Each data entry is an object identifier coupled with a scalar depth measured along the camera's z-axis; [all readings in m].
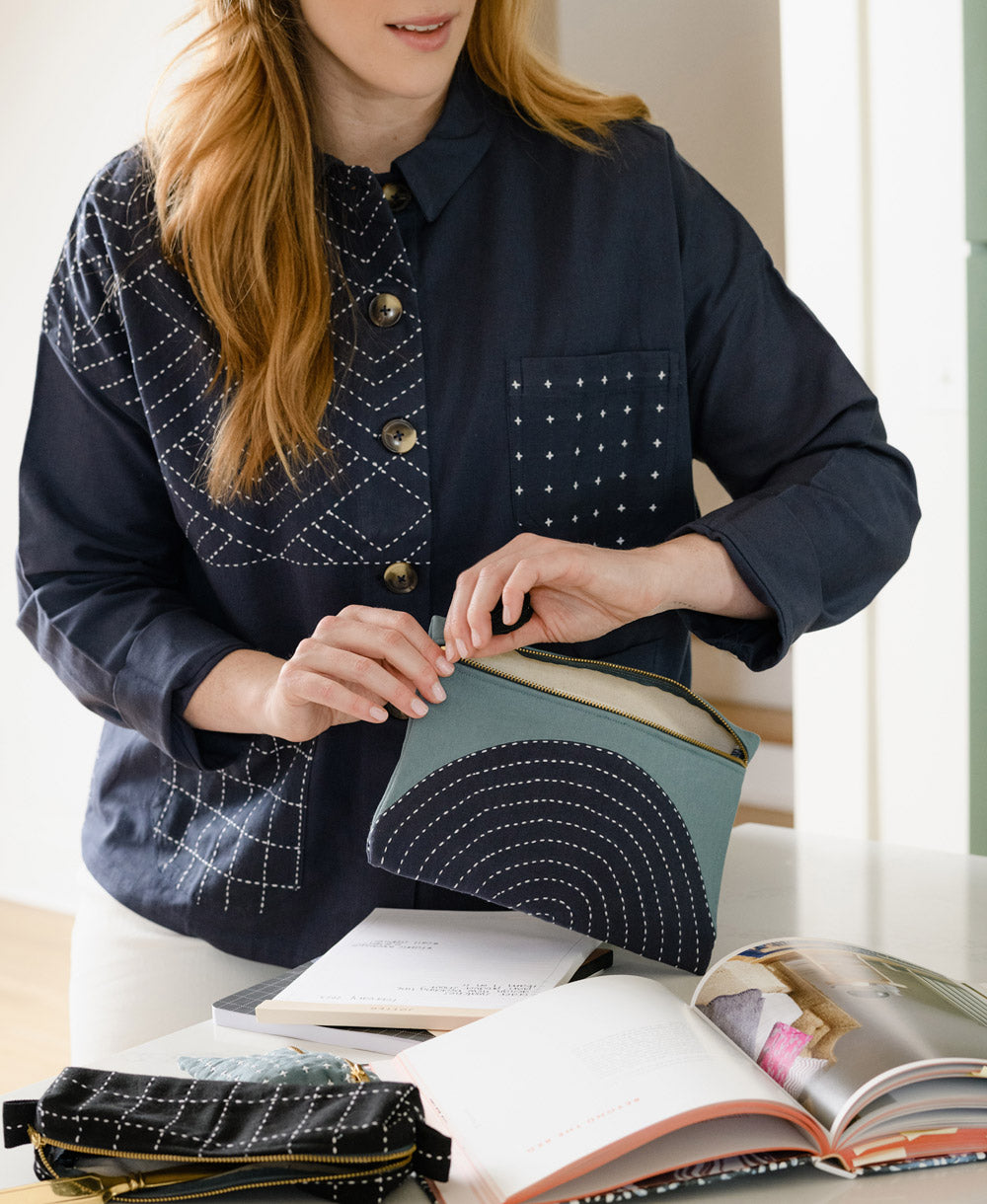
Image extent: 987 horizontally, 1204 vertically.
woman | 1.15
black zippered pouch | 0.66
